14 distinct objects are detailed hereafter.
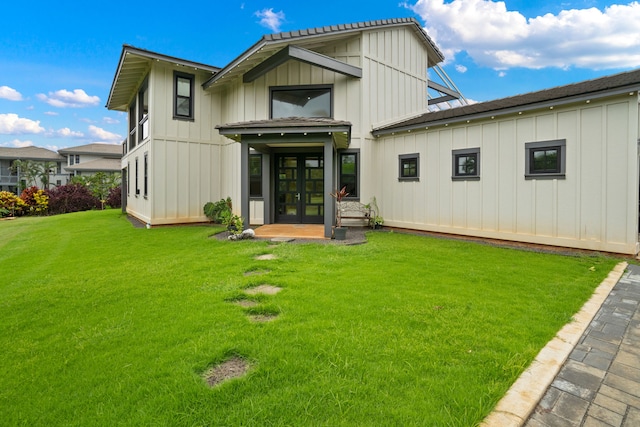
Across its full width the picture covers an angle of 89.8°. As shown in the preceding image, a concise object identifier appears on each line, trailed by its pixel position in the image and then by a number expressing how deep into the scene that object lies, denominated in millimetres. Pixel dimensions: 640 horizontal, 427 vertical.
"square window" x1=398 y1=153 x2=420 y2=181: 10258
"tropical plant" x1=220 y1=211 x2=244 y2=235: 8906
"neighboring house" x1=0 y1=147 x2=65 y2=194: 35438
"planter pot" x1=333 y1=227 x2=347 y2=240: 8492
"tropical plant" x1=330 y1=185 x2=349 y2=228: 8789
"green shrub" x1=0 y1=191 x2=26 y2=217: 20219
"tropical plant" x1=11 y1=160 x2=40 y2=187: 34625
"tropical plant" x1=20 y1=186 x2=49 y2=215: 21500
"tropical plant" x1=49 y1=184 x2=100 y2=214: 22328
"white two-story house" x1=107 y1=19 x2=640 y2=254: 6805
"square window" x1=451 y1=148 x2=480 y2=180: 8812
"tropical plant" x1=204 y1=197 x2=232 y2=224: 12055
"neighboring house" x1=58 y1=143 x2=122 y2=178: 35594
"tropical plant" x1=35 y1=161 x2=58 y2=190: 35778
